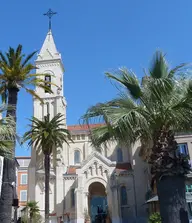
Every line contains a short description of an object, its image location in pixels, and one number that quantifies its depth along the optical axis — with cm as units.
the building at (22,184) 6594
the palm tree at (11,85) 1805
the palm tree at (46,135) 3494
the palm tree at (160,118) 1015
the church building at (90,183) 4188
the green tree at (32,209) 3605
